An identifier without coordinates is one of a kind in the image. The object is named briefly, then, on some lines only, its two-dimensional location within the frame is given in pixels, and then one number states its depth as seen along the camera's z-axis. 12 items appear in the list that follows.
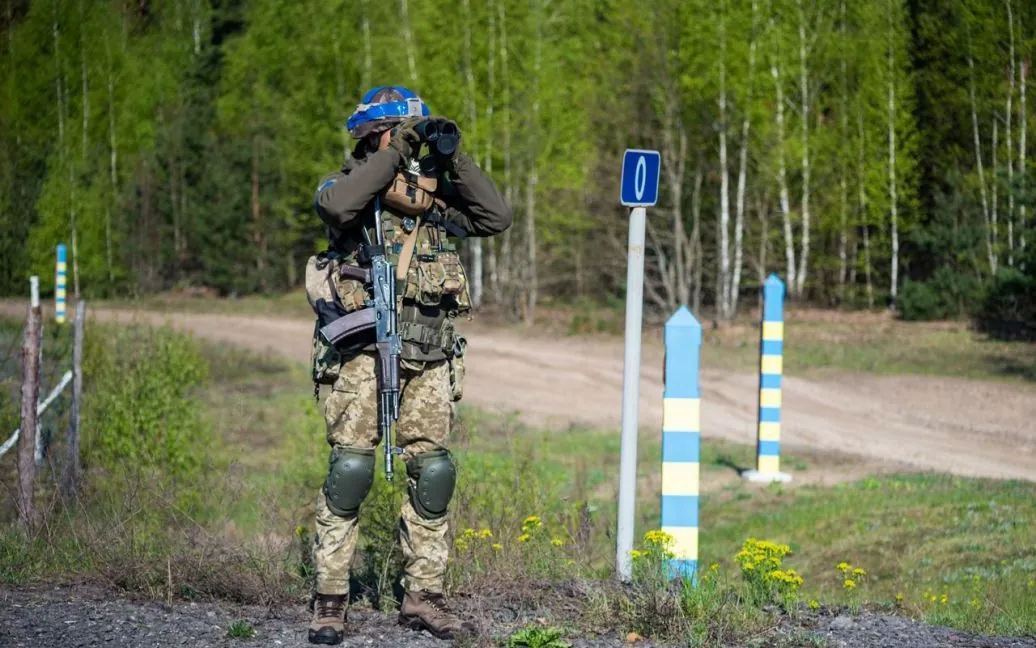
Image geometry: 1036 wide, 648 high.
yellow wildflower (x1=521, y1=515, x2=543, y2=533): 6.32
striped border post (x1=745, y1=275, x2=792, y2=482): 10.79
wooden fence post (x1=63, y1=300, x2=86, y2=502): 8.13
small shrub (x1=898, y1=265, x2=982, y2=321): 27.48
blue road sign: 6.04
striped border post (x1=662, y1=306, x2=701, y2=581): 6.59
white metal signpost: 5.89
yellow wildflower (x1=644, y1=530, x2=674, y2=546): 5.70
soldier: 5.13
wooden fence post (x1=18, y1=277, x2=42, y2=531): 7.70
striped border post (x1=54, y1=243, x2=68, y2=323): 22.50
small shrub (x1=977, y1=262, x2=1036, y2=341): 23.91
